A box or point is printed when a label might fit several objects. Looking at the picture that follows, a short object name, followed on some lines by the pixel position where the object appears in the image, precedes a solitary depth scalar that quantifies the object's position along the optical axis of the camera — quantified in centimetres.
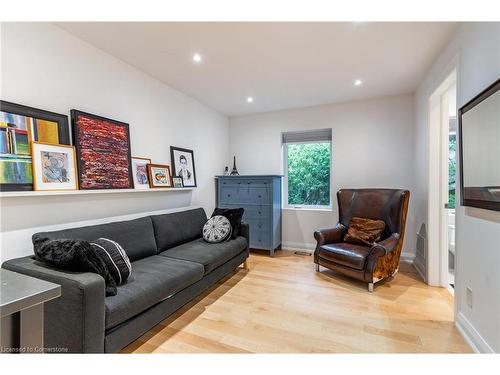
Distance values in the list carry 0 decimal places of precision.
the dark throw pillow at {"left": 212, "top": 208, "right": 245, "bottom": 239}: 316
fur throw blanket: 150
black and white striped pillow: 174
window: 423
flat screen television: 151
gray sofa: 137
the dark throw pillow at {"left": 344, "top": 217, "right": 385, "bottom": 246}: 306
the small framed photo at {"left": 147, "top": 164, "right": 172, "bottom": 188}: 294
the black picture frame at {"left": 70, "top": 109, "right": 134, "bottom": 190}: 217
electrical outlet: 185
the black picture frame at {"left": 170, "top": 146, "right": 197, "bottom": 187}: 334
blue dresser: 394
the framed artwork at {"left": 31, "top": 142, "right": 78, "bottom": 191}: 188
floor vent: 400
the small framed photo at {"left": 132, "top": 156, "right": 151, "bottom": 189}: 275
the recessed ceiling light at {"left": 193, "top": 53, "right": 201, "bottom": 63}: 251
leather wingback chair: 268
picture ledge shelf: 170
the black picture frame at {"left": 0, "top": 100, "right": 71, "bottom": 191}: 174
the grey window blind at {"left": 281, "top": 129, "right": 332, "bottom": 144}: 417
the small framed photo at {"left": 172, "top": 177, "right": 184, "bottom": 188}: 332
